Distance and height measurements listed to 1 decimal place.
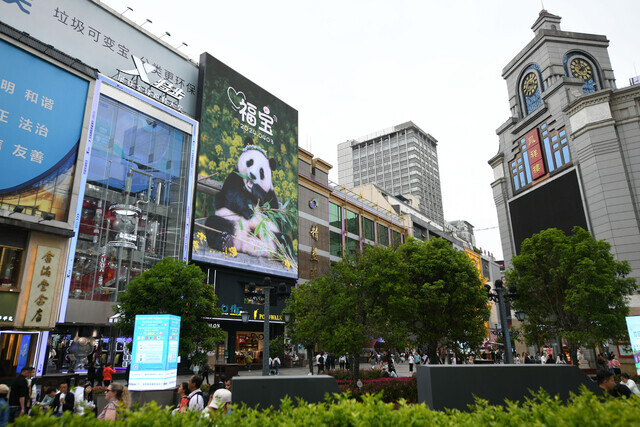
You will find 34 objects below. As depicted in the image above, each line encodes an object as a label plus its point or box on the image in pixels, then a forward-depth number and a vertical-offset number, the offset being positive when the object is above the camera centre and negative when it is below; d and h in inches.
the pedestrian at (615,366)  745.0 -50.1
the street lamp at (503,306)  674.2 +54.6
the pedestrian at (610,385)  303.9 -34.3
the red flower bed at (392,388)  597.9 -66.2
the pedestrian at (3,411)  294.4 -42.6
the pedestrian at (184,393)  321.4 -38.7
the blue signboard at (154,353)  590.6 -10.4
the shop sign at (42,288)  865.5 +122.6
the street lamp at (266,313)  609.0 +45.9
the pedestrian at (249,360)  1353.6 -50.1
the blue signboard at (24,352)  823.1 -6.8
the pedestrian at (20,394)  437.4 -46.4
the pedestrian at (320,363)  1161.0 -55.1
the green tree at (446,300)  893.8 +82.8
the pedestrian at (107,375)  769.7 -49.5
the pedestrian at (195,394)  314.1 -36.2
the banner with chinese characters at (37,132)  879.1 +460.8
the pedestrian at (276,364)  1123.2 -54.7
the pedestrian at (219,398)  303.1 -37.2
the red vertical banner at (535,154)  1505.9 +648.8
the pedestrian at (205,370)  880.1 -52.2
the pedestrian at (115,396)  275.0 -32.9
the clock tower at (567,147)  1226.0 +619.0
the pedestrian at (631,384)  367.7 -40.8
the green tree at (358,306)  741.3 +66.5
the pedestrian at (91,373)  772.3 -46.3
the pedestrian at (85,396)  189.4 -48.1
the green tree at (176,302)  847.7 +87.0
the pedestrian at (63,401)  380.8 -47.5
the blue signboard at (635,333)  596.7 +5.2
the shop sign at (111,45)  1057.5 +823.3
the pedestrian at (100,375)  794.2 -51.5
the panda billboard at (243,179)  1337.4 +558.2
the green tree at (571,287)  807.7 +99.6
